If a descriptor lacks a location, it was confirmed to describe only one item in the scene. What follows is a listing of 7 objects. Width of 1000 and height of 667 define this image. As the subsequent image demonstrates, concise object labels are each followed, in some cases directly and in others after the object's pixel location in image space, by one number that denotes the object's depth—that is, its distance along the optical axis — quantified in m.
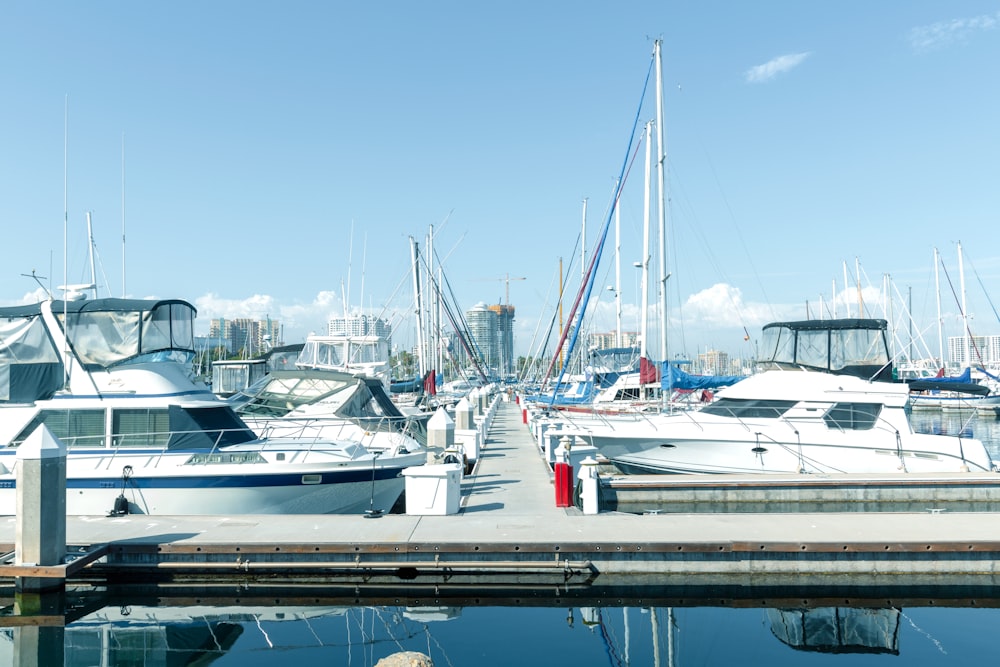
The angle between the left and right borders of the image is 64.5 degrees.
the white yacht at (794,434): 18.39
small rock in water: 7.50
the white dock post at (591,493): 12.93
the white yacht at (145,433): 13.92
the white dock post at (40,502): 10.08
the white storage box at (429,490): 12.88
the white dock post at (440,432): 19.56
